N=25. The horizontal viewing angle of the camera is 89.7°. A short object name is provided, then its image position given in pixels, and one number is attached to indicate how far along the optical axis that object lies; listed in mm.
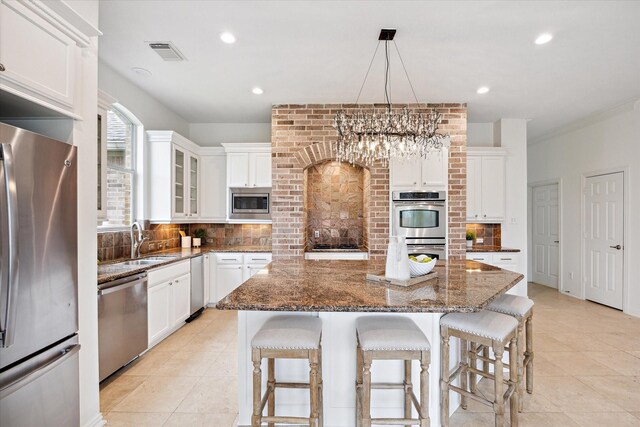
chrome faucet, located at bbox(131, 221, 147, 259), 3653
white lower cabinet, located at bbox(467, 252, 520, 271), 4559
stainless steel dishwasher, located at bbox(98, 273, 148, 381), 2461
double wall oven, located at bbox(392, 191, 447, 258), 4242
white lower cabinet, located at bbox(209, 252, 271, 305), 4543
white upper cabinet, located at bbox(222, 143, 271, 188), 4738
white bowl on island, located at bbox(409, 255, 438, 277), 2275
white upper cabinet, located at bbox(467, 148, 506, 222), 4848
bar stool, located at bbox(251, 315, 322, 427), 1668
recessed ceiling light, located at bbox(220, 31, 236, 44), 2687
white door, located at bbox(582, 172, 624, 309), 4602
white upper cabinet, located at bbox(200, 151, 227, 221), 4996
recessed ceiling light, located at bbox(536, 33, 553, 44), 2688
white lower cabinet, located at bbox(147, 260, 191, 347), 3143
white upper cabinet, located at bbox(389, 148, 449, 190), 4246
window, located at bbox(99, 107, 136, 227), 3711
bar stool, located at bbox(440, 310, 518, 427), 1809
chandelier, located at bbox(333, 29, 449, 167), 2451
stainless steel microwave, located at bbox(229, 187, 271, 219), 4797
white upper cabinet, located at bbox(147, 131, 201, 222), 4160
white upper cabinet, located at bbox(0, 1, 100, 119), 1476
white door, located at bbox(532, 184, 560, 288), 5930
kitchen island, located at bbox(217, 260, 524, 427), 1872
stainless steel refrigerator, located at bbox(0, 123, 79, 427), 1344
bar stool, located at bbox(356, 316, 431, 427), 1681
